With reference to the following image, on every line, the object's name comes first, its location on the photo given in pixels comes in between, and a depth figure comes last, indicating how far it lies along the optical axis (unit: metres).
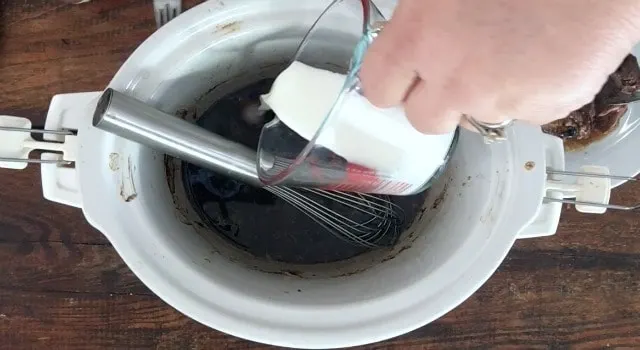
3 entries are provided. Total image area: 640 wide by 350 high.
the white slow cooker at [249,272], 0.42
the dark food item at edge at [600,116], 0.52
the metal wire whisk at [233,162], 0.41
